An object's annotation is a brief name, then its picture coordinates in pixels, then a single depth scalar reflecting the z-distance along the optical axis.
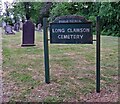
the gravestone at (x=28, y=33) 10.43
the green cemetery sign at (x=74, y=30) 4.38
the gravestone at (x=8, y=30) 19.52
